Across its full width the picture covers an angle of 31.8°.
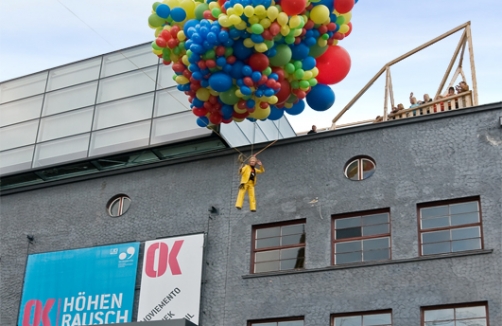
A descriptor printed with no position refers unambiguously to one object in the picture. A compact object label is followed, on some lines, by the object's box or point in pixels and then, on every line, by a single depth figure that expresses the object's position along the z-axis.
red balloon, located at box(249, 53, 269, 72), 17.80
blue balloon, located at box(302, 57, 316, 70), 18.45
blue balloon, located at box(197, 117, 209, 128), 20.03
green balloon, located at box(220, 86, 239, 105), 18.34
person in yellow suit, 19.59
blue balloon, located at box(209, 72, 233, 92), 17.92
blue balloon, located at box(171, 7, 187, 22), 18.14
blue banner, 22.22
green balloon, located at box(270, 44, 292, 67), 17.94
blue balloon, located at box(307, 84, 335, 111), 19.53
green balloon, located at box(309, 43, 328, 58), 18.61
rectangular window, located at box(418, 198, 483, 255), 19.52
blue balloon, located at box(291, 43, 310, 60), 18.17
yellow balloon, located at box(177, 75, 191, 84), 18.66
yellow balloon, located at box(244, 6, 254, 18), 17.17
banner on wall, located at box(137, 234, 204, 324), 21.36
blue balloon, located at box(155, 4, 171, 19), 18.31
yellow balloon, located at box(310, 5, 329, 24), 17.84
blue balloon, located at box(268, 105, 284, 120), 19.78
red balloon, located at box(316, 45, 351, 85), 19.19
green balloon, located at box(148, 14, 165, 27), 18.63
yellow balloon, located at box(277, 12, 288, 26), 17.36
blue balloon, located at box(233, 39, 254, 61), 17.80
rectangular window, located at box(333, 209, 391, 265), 20.31
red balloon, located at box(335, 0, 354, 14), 18.11
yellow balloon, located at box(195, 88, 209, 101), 18.70
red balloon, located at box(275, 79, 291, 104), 18.65
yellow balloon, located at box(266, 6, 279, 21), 17.28
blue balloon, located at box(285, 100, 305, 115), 20.05
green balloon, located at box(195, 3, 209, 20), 17.97
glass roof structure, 24.92
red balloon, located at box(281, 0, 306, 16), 17.33
